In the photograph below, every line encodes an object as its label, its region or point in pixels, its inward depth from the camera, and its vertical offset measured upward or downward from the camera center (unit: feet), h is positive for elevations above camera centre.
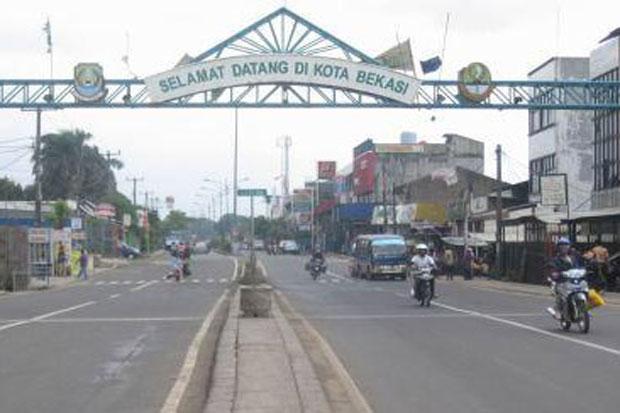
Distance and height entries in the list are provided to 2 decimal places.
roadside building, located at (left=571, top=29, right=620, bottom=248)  135.33 +12.90
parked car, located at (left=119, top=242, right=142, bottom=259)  355.77 -0.38
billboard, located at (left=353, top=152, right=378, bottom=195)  374.43 +28.80
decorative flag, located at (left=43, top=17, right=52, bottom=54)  114.87 +23.30
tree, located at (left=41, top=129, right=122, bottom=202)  359.87 +29.43
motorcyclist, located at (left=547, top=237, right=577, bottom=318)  64.44 -0.70
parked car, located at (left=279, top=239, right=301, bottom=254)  410.52 +1.45
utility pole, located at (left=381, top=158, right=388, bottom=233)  274.16 +19.82
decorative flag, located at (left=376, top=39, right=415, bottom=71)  103.50 +18.93
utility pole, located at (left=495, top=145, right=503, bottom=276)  160.13 +5.61
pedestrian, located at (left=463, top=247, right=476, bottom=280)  172.55 -1.74
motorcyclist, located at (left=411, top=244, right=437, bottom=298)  92.38 -0.81
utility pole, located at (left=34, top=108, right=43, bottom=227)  188.24 +12.79
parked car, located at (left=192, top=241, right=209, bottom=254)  456.12 +1.40
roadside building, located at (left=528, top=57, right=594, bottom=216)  178.19 +19.11
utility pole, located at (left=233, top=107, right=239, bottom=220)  198.21 +15.76
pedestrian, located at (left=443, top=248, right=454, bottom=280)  177.58 -1.74
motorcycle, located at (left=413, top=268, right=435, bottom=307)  93.15 -2.94
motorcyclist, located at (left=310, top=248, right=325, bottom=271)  180.96 -1.21
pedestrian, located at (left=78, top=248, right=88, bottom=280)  191.45 -2.77
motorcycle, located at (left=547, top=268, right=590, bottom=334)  62.64 -2.66
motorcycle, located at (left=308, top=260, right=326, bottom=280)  178.84 -2.86
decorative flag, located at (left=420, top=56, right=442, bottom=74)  106.22 +18.72
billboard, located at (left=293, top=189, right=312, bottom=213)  545.48 +26.59
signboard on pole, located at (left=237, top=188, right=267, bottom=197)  119.03 +6.71
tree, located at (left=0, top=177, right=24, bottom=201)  403.83 +22.97
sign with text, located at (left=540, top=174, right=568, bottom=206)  131.75 +7.92
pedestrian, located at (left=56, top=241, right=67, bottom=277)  196.13 -2.13
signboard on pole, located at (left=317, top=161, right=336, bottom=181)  504.02 +38.65
